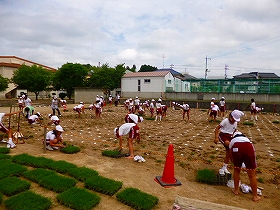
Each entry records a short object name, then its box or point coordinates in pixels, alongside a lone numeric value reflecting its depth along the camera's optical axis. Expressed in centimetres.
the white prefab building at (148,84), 3834
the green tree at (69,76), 3756
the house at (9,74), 4106
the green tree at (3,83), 3334
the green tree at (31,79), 3612
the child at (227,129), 555
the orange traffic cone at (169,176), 500
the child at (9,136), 750
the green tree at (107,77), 4062
